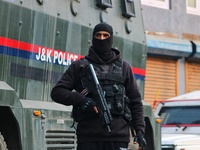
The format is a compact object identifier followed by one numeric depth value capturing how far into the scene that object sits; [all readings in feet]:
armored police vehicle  39.98
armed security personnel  32.76
